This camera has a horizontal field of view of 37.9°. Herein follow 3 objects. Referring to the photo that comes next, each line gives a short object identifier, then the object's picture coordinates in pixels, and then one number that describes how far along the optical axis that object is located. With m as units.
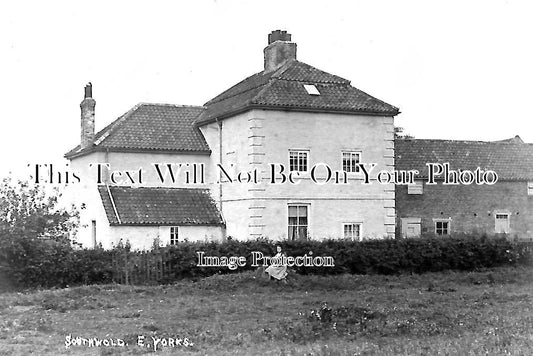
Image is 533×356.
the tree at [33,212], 29.33
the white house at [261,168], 33.12
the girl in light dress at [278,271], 27.47
